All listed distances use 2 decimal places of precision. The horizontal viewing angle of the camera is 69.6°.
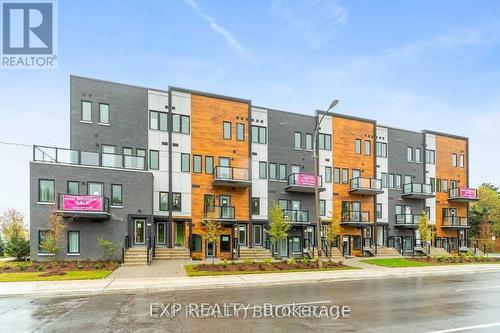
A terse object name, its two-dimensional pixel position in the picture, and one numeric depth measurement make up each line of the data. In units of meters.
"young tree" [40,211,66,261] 20.55
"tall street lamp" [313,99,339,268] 21.42
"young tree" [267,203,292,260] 24.53
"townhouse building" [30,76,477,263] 24.25
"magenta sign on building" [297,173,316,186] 31.64
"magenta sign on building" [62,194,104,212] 22.72
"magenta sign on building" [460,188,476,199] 39.84
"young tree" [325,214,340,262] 28.08
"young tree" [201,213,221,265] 22.36
